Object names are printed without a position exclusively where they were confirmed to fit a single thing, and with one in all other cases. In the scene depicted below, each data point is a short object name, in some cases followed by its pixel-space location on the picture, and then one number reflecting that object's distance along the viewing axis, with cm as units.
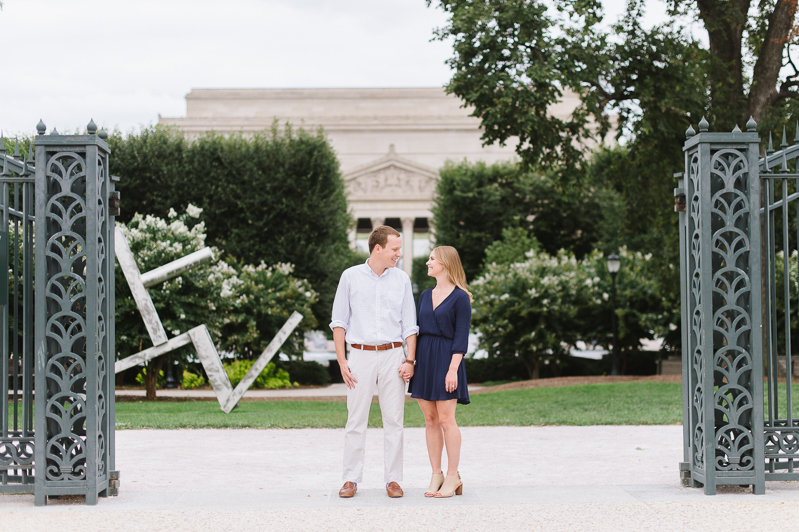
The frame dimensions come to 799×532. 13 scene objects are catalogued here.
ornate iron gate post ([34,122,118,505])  548
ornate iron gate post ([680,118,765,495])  572
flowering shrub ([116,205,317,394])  1686
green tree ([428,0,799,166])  1593
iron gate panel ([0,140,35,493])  562
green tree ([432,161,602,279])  4116
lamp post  2227
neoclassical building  5921
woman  565
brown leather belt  568
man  568
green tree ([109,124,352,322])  2591
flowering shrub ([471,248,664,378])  2347
